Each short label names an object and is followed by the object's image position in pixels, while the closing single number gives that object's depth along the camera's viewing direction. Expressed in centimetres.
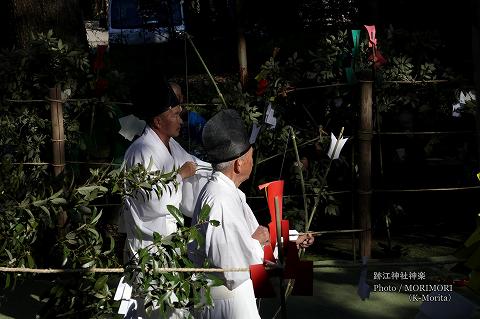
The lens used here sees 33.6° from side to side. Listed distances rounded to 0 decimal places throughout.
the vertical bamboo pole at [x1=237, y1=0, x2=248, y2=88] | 1123
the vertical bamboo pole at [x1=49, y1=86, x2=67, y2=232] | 584
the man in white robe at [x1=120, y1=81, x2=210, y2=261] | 418
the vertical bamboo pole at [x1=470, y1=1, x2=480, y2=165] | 216
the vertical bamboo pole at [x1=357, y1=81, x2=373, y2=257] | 600
